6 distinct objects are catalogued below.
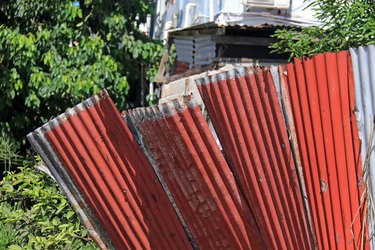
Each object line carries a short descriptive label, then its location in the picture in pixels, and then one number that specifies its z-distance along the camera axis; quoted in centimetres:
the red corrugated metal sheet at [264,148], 435
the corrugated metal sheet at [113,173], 488
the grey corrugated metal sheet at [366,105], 419
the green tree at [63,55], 1155
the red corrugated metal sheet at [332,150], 425
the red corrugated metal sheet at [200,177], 449
